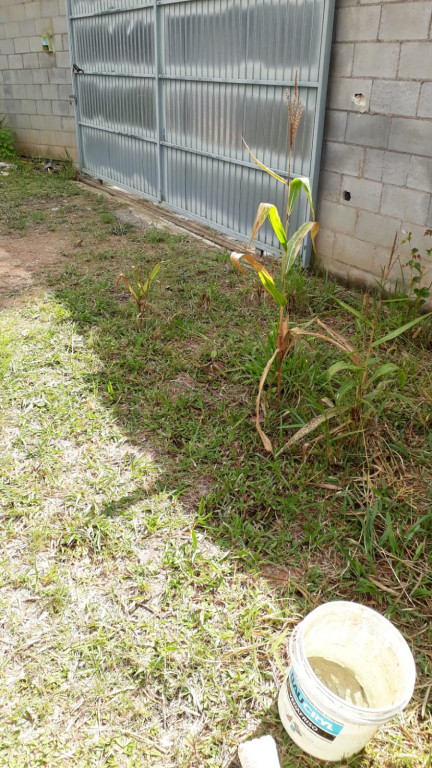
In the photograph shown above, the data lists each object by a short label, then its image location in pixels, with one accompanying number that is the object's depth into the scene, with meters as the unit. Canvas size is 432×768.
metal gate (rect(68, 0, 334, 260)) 3.80
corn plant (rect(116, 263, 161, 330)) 3.41
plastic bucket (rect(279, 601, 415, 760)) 1.33
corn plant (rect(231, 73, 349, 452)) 2.33
